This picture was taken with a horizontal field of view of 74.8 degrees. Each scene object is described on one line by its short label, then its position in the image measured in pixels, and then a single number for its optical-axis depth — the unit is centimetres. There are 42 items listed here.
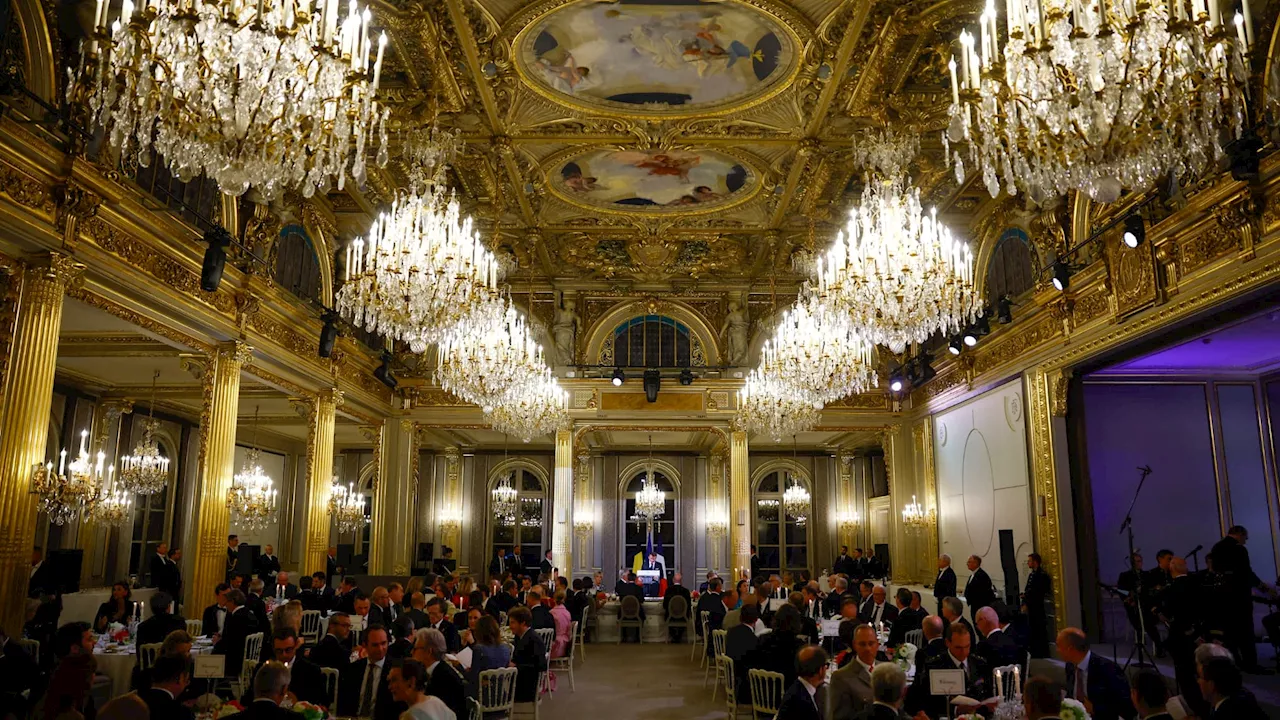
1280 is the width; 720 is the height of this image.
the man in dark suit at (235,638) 760
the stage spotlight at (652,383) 1703
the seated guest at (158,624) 758
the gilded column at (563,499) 1734
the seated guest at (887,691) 436
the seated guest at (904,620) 863
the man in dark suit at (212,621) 956
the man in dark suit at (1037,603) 1107
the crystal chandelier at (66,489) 734
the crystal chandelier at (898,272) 813
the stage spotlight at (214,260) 926
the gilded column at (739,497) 1742
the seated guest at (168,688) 436
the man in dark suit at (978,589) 1230
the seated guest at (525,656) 782
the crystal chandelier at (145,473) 1328
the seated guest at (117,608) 947
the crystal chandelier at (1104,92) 429
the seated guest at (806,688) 480
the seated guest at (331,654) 632
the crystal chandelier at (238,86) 431
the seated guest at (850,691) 517
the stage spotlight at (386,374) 1520
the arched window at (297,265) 1258
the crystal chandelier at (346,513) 1579
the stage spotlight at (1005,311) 1224
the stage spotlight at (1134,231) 871
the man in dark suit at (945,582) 1277
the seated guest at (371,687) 538
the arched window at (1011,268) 1279
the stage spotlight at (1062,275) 1056
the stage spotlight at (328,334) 1280
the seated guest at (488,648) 683
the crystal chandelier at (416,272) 816
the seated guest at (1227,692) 412
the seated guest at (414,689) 445
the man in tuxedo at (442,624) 793
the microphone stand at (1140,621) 994
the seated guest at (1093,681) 519
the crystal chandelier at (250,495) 1114
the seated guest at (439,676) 519
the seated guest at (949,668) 560
